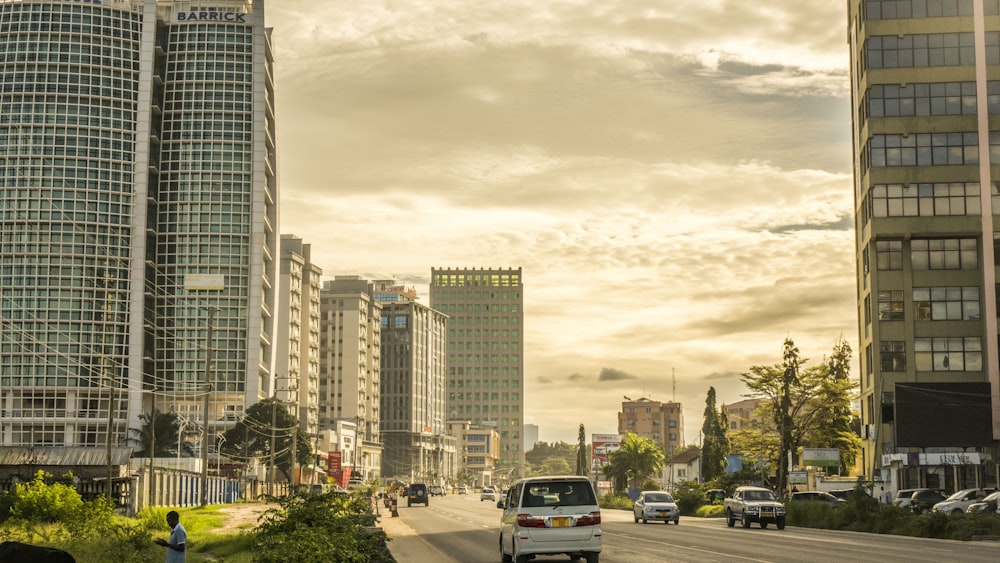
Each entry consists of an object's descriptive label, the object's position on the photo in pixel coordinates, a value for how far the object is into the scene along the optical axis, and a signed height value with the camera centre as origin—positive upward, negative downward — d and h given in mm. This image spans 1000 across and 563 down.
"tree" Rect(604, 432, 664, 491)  135750 -6801
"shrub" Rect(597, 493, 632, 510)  110188 -9605
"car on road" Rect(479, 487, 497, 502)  136875 -10914
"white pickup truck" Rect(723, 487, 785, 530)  50594 -4636
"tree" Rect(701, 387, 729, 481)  101562 -3807
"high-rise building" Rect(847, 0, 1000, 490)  86875 +15676
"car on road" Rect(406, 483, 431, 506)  105938 -8379
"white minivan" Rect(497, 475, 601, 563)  26453 -2661
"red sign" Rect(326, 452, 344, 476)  154200 -8160
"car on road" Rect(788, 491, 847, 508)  61906 -5019
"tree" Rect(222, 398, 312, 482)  146625 -4782
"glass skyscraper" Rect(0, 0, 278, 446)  176750 +29568
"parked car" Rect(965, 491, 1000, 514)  49844 -4451
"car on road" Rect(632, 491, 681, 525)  58781 -5367
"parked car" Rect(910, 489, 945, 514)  61000 -5029
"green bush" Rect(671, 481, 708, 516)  85250 -7090
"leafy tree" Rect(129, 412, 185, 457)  164500 -5120
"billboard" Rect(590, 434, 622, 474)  167250 -6419
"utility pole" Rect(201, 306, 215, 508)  75062 -4177
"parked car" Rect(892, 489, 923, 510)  64719 -5404
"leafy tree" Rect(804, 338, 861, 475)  92938 -1449
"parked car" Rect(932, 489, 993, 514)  55719 -4717
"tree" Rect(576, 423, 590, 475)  161800 -7334
